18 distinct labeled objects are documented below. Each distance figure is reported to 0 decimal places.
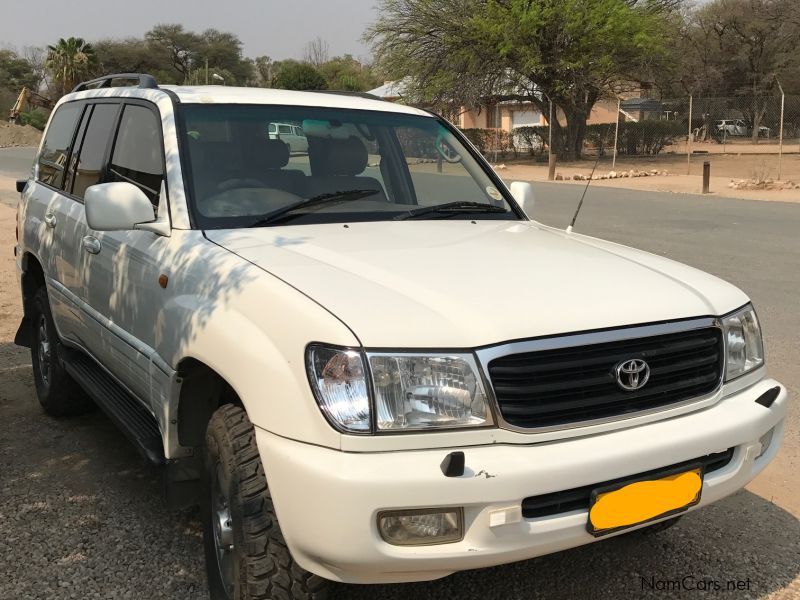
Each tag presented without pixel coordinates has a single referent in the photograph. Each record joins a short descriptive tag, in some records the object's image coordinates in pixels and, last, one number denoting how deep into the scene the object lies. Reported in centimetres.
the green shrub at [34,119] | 7150
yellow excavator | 7056
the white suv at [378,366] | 213
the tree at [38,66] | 9262
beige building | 4903
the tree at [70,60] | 7044
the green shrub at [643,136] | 3838
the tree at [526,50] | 3066
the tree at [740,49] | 4938
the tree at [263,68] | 9299
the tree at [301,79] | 5941
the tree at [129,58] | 8481
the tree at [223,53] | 8888
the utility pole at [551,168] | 2585
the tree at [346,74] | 7021
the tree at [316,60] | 9025
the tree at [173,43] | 8819
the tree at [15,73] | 8788
